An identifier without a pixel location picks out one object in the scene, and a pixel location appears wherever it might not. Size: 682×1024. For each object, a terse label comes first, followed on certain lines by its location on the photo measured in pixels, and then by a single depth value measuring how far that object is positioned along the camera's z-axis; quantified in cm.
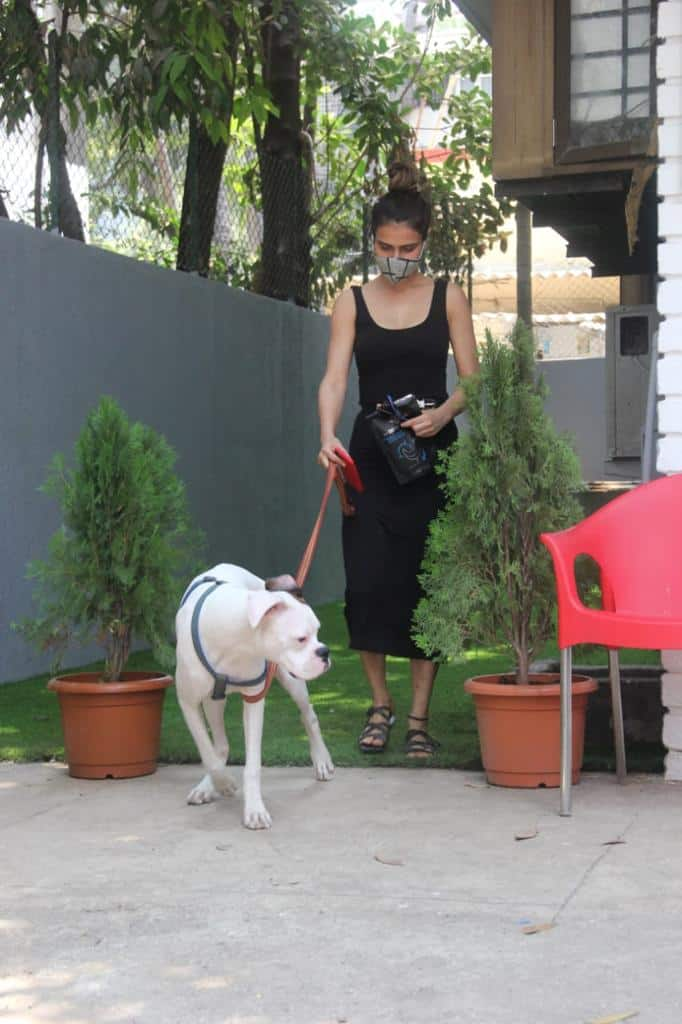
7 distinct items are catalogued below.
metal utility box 1143
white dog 416
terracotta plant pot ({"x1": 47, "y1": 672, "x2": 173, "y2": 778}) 497
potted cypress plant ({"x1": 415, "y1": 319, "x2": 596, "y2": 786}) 484
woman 538
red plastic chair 460
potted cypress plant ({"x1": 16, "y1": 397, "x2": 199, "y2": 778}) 502
